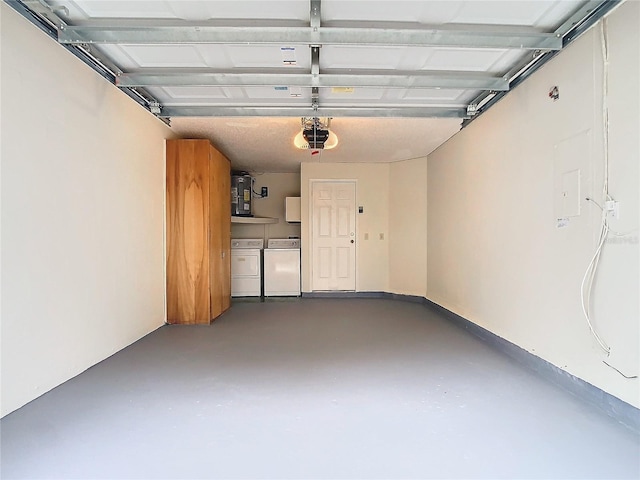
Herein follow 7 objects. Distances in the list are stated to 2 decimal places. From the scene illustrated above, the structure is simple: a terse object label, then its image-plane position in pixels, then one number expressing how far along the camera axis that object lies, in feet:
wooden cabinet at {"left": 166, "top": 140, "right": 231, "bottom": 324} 14.02
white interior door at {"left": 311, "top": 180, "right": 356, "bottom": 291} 21.25
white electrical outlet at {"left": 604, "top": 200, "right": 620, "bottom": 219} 6.62
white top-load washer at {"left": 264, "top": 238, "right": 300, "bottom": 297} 20.98
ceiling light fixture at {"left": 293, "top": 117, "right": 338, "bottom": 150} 13.34
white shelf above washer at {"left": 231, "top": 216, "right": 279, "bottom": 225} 20.27
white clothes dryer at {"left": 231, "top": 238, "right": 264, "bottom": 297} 20.72
